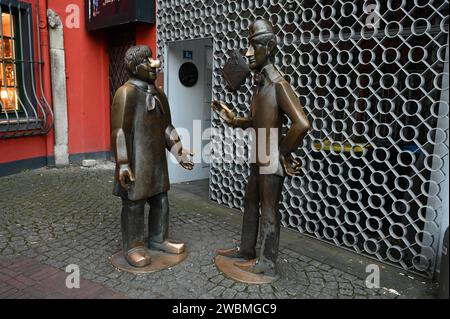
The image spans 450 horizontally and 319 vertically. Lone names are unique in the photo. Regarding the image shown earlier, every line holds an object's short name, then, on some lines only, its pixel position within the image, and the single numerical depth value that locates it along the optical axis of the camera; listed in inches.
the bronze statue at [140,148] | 125.0
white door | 241.9
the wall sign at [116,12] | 234.1
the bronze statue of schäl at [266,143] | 116.4
